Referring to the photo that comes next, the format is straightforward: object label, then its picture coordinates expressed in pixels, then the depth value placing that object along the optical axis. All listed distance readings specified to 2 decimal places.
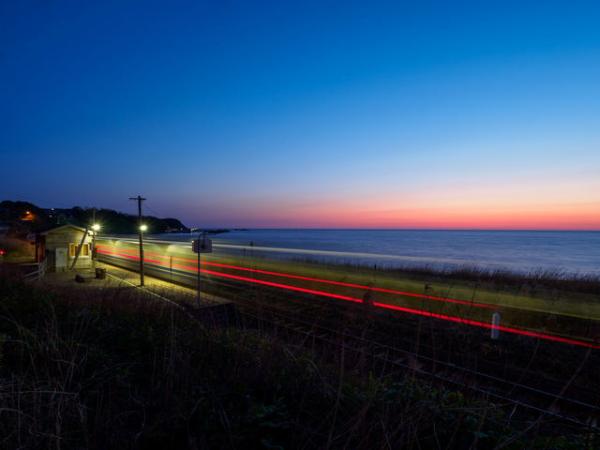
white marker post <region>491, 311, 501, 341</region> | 10.16
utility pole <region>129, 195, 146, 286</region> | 20.41
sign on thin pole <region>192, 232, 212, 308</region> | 13.98
